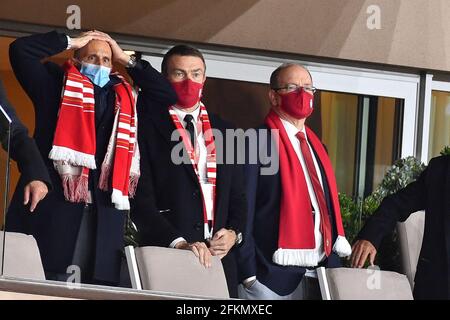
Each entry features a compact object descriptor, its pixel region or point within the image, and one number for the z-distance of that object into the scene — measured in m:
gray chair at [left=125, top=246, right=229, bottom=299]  11.18
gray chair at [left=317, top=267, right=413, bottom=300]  12.54
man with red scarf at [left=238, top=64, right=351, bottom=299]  12.74
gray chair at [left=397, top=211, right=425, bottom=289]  13.79
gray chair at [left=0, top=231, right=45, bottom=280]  10.34
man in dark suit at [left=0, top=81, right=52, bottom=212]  10.52
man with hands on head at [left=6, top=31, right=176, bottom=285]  11.44
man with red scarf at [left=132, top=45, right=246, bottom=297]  11.99
